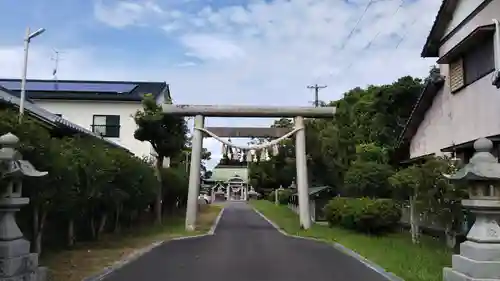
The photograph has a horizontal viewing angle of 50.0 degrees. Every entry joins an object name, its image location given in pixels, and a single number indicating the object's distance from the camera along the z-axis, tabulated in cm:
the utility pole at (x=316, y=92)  4866
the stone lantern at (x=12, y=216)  761
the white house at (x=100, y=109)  3669
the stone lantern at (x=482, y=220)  820
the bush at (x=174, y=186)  3030
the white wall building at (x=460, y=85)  1525
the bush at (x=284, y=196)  5639
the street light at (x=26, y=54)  1855
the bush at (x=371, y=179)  2461
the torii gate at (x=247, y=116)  2480
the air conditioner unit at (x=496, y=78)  1250
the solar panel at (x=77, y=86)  3766
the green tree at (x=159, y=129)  2489
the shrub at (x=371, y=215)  2017
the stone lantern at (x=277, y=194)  6246
